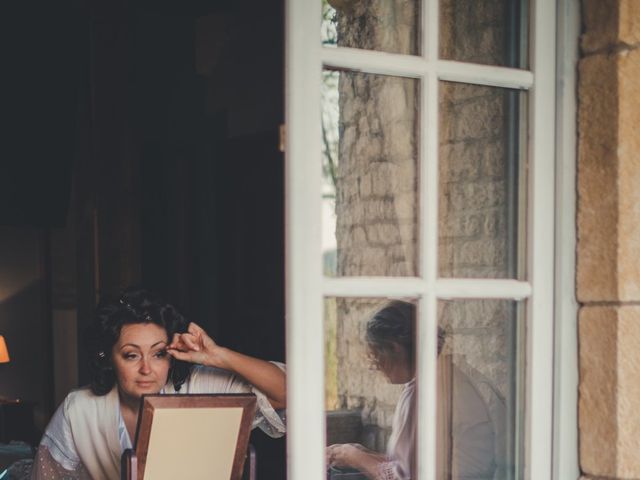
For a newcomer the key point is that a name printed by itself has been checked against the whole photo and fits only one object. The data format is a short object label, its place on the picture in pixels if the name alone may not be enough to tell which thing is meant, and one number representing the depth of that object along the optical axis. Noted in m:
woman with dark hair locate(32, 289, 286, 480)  3.41
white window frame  2.59
